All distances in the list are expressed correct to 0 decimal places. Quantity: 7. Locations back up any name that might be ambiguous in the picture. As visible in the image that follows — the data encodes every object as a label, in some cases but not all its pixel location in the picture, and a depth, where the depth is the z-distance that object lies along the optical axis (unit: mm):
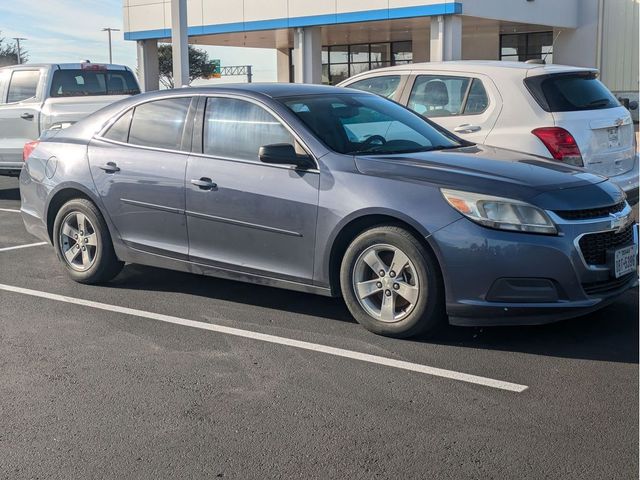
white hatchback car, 7355
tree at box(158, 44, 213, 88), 69938
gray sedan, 4801
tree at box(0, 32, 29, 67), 68269
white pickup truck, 11922
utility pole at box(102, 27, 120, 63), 88588
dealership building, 26359
